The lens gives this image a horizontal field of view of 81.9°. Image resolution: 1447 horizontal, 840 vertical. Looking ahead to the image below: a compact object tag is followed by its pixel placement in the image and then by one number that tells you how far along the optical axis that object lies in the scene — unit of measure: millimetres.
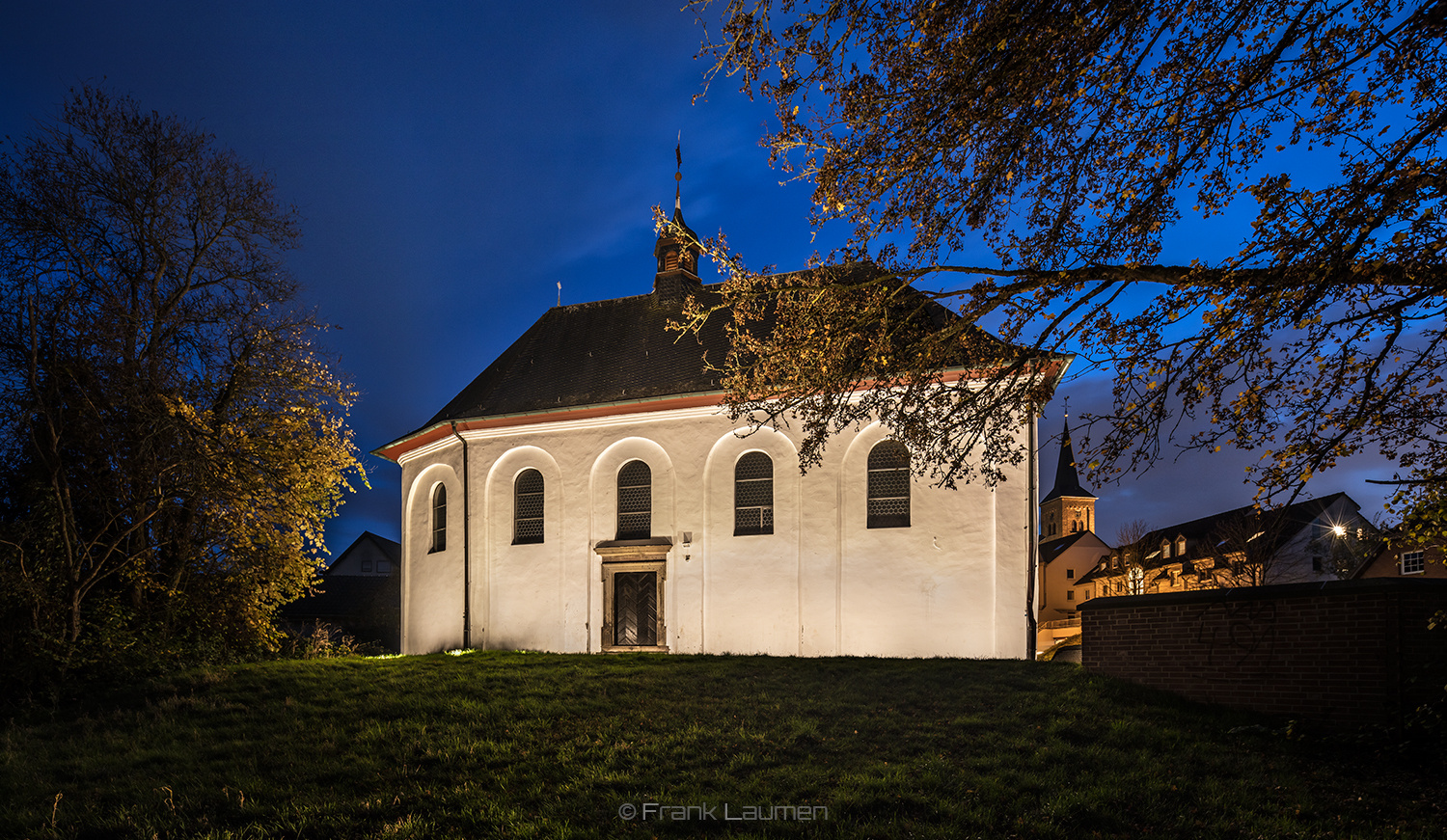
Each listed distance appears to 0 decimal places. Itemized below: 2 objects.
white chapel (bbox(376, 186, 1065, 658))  16203
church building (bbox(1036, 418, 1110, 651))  55188
